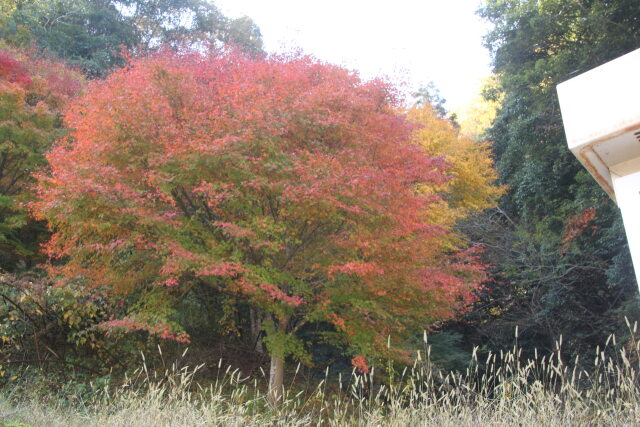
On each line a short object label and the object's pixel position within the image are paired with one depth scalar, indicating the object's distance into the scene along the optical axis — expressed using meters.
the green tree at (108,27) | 19.34
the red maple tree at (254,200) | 7.21
